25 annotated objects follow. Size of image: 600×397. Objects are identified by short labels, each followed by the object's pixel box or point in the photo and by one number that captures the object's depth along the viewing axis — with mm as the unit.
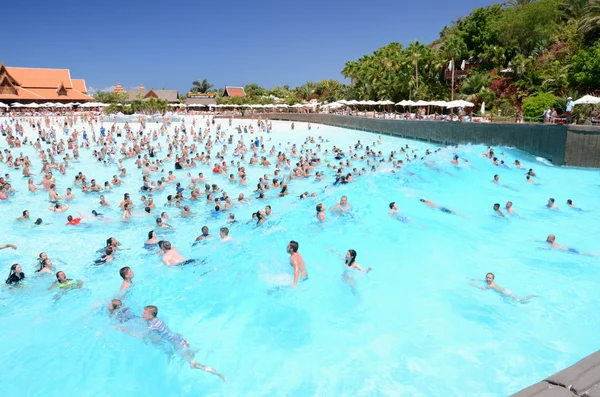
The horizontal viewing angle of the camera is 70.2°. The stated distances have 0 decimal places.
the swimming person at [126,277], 7238
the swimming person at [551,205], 12484
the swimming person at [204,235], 9766
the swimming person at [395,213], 11281
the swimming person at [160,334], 6137
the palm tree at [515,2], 46278
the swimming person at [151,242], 9664
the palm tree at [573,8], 32250
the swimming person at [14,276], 7930
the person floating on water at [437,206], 12656
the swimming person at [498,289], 7461
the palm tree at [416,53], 38156
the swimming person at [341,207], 11303
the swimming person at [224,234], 9383
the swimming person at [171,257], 8430
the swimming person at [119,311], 6551
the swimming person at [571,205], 12371
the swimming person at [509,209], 12109
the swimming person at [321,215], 10636
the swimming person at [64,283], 7719
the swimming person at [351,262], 7836
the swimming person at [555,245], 9570
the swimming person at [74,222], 11789
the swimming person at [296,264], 7527
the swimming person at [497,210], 11891
